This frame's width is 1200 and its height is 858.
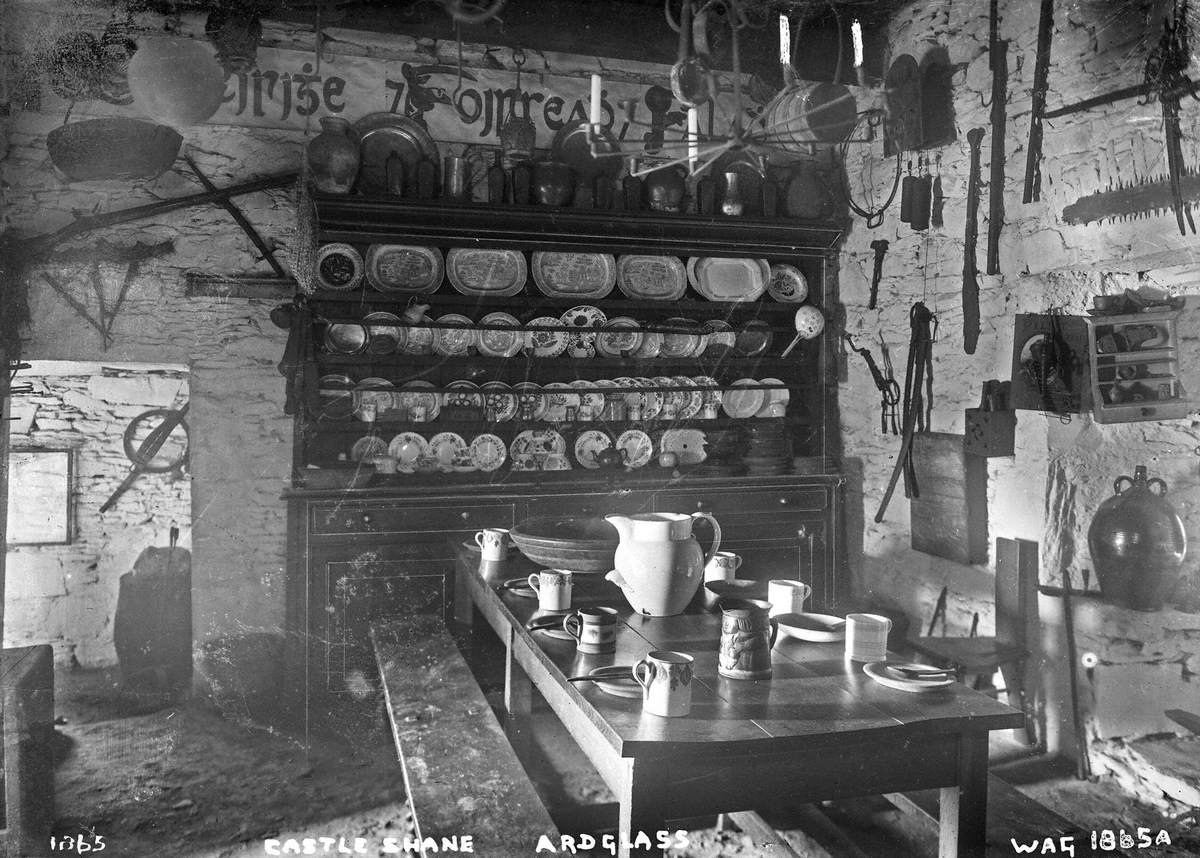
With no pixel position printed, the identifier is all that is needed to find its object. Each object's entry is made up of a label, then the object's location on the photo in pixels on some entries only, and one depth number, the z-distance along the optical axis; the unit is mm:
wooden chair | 3406
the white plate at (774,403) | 5121
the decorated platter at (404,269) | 4512
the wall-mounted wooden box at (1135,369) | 3066
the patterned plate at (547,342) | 4754
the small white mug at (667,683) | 1593
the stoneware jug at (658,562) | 2154
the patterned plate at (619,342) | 4840
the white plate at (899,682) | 1755
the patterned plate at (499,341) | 4652
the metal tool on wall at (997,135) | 3873
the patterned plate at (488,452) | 4676
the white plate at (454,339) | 4590
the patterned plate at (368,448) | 4508
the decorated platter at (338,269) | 4395
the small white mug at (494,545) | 2865
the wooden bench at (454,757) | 1882
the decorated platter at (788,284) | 5124
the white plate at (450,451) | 4613
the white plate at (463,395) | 4559
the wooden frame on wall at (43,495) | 4070
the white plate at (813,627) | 2059
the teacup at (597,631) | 1953
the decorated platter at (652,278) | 4898
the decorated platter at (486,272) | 4629
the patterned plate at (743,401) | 5086
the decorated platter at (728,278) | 5004
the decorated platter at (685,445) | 4922
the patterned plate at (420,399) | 4527
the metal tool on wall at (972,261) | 4027
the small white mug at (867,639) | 1947
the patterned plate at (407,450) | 4551
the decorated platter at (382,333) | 4457
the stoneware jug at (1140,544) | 3037
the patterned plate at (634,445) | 4887
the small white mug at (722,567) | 2592
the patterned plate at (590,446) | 4844
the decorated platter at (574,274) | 4781
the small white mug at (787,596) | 2252
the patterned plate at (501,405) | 4699
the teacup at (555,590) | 2297
